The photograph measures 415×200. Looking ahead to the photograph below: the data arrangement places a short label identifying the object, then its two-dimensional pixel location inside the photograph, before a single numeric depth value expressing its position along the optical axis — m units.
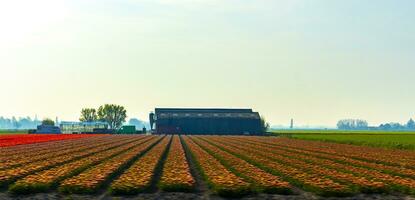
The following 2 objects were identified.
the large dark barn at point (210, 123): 146.75
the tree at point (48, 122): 193.62
